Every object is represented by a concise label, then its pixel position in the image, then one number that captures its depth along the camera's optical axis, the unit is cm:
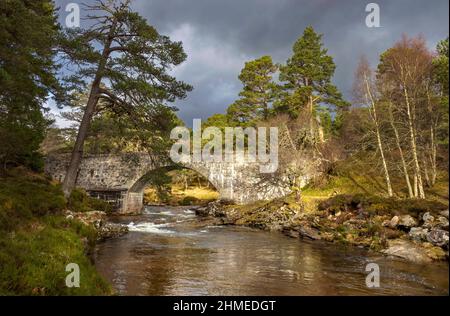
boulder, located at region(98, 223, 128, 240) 1836
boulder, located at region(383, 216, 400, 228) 1674
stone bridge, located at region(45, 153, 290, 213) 3183
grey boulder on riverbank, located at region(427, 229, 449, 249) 1363
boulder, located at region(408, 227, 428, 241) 1457
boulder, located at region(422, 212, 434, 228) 1521
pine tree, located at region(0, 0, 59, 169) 1218
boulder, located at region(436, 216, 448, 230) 1461
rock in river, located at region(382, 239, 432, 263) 1278
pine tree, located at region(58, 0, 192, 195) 1698
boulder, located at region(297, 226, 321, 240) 1870
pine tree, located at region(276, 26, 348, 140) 4072
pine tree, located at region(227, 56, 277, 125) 4659
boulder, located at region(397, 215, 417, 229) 1622
